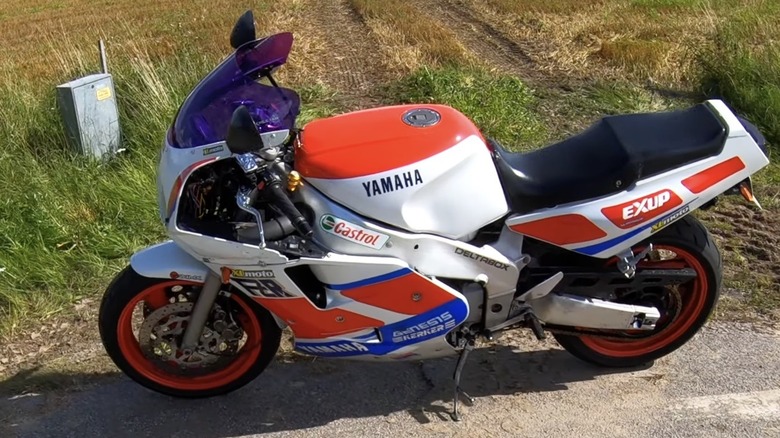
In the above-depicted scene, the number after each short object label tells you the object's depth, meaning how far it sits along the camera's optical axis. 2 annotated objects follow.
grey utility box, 5.84
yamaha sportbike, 2.96
